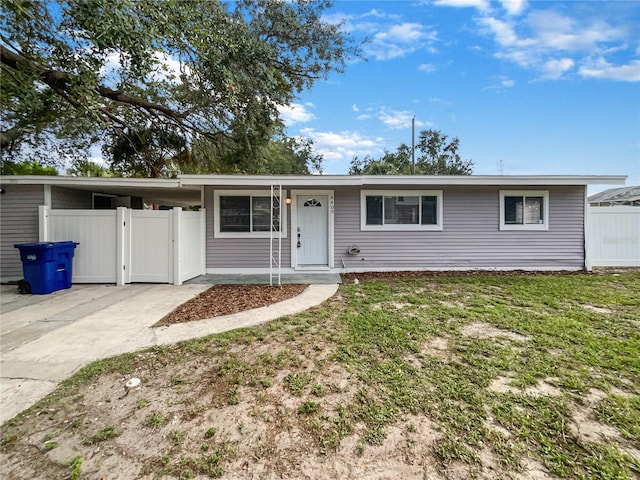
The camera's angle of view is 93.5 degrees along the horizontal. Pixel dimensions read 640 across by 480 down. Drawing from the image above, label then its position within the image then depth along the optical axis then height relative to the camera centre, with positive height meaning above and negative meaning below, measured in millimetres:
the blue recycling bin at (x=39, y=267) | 6180 -663
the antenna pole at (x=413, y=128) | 23548 +8447
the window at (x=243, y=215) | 8242 +553
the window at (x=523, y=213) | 8617 +649
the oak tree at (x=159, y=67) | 5488 +3883
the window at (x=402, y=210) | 8523 +721
